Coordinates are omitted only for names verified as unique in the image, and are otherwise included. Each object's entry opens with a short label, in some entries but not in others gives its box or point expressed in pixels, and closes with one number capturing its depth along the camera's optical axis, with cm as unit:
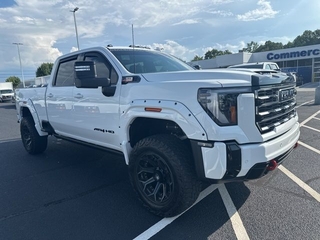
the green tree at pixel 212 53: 8706
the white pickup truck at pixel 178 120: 247
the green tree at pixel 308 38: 7212
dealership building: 3222
